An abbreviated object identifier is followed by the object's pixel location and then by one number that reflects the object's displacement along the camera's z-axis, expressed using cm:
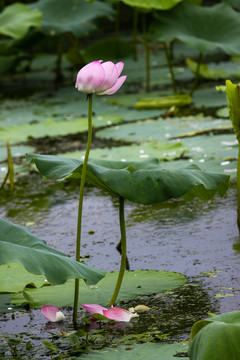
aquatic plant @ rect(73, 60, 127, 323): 546
